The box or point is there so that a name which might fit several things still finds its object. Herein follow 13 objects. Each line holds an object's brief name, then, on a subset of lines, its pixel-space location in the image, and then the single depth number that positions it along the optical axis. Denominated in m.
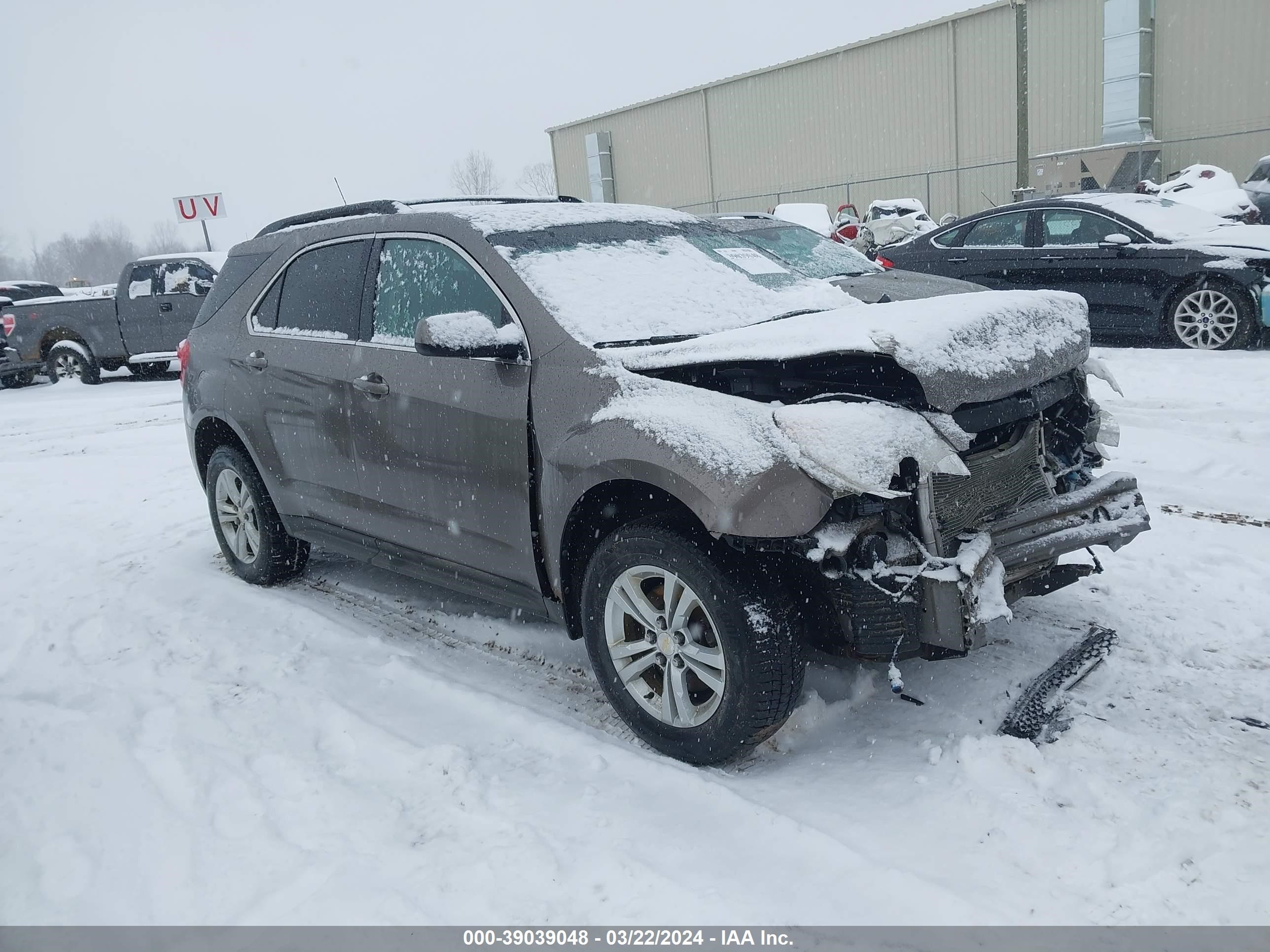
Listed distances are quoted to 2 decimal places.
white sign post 19.56
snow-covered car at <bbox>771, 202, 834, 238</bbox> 19.38
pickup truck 15.44
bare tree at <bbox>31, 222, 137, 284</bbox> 126.69
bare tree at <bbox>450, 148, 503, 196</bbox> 64.50
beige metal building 21.64
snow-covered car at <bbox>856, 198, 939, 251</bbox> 19.78
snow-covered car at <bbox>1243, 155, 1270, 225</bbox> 15.01
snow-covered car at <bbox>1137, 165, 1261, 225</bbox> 13.20
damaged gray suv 3.00
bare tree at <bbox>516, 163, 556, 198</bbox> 63.22
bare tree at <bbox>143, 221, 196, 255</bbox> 137.38
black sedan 9.30
